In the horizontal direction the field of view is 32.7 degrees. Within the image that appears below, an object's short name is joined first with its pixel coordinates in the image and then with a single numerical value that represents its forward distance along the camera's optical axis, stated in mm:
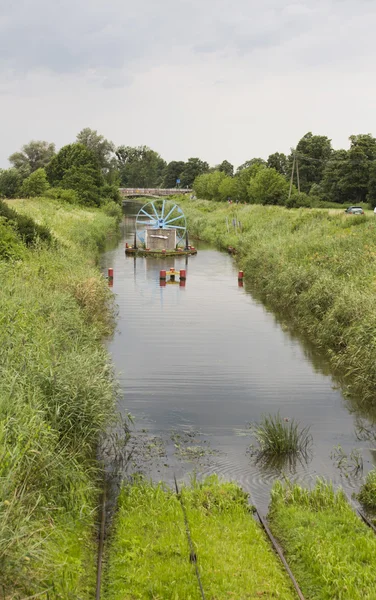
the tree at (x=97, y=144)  129250
